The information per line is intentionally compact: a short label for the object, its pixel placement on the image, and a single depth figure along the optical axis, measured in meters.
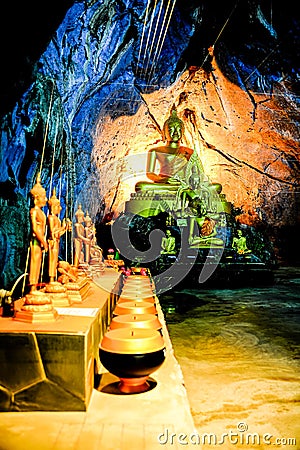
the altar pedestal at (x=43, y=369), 1.34
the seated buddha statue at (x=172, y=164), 11.48
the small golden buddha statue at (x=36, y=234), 1.64
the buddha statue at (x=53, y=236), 1.92
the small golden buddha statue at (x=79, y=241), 2.95
